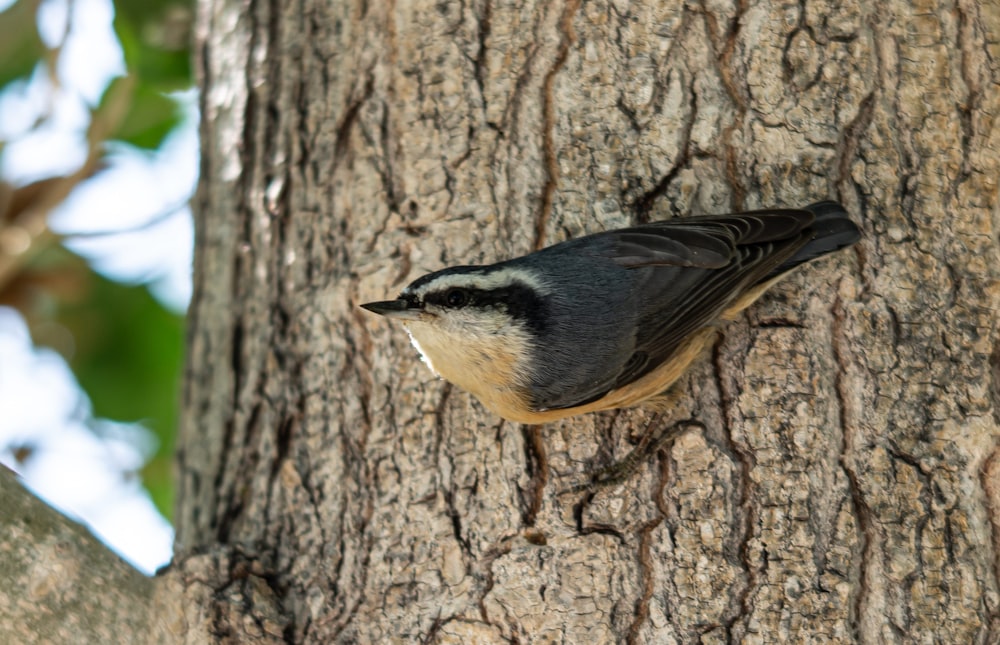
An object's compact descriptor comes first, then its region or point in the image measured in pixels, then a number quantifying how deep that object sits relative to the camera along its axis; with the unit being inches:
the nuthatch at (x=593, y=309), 179.0
